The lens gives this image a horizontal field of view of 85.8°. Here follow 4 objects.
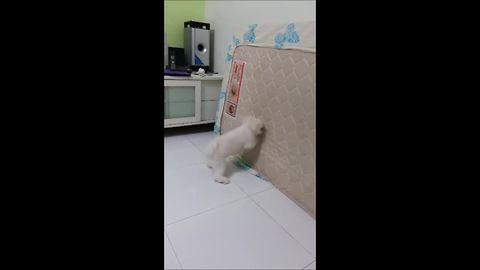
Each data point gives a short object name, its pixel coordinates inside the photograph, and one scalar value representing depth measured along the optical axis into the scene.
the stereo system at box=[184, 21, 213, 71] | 2.74
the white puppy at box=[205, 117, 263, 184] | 1.62
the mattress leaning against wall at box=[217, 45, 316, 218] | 1.38
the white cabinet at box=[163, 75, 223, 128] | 2.42
